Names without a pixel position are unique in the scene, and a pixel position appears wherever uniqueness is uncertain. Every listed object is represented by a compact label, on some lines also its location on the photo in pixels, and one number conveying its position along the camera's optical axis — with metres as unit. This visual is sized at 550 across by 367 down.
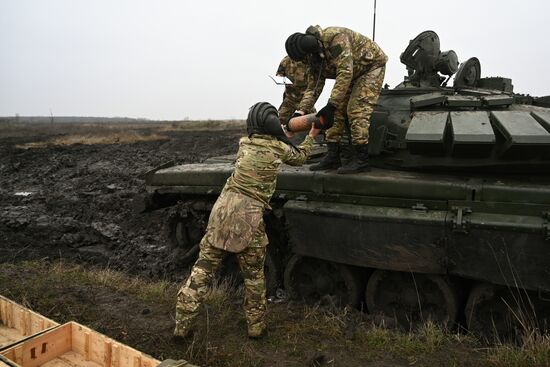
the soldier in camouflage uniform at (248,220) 4.72
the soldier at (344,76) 5.78
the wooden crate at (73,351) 4.28
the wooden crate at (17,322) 4.98
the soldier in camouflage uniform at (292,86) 6.96
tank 4.93
